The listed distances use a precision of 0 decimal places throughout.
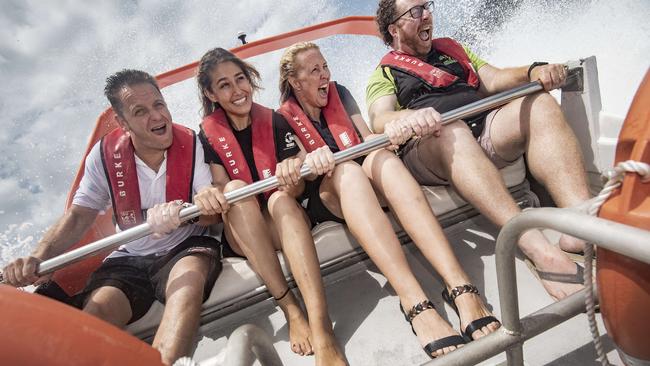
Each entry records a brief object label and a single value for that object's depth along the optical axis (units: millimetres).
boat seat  1462
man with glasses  1263
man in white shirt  1343
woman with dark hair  1254
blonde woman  1069
